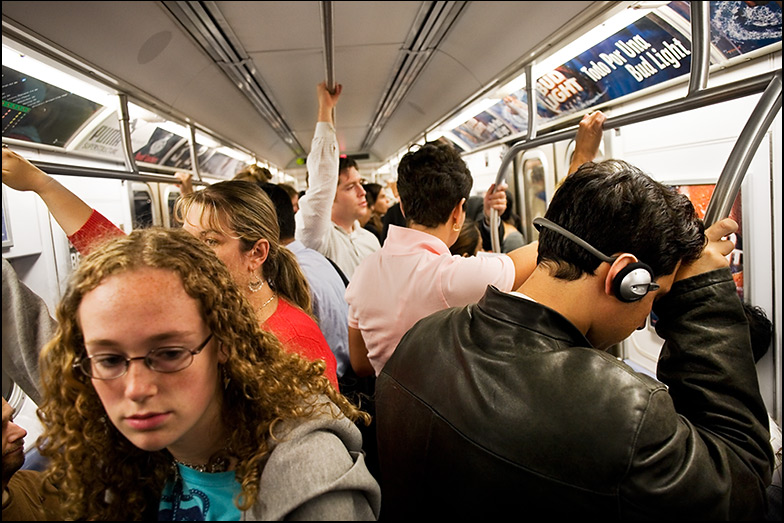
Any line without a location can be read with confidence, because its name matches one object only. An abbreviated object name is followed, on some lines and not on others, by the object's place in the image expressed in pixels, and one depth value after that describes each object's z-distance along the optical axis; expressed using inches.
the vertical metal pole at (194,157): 126.1
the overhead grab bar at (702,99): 45.5
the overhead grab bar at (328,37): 49.8
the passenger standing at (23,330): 57.2
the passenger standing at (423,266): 67.3
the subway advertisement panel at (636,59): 89.7
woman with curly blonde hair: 35.9
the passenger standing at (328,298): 91.7
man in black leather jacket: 36.5
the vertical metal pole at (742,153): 44.6
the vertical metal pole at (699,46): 52.7
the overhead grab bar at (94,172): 63.1
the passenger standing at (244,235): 62.5
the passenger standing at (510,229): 190.4
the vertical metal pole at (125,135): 89.9
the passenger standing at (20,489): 44.4
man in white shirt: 99.5
